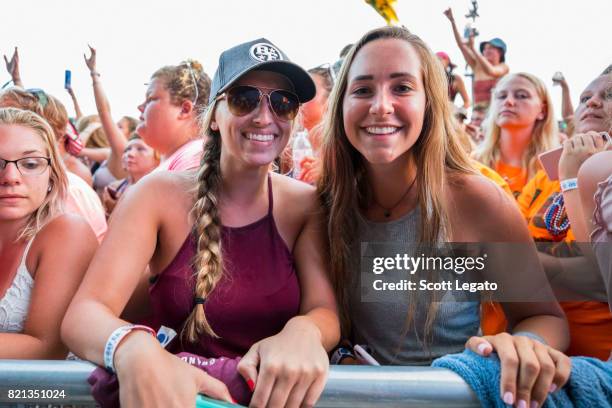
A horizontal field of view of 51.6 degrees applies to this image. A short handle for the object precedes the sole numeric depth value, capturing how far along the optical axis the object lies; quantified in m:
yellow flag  3.29
